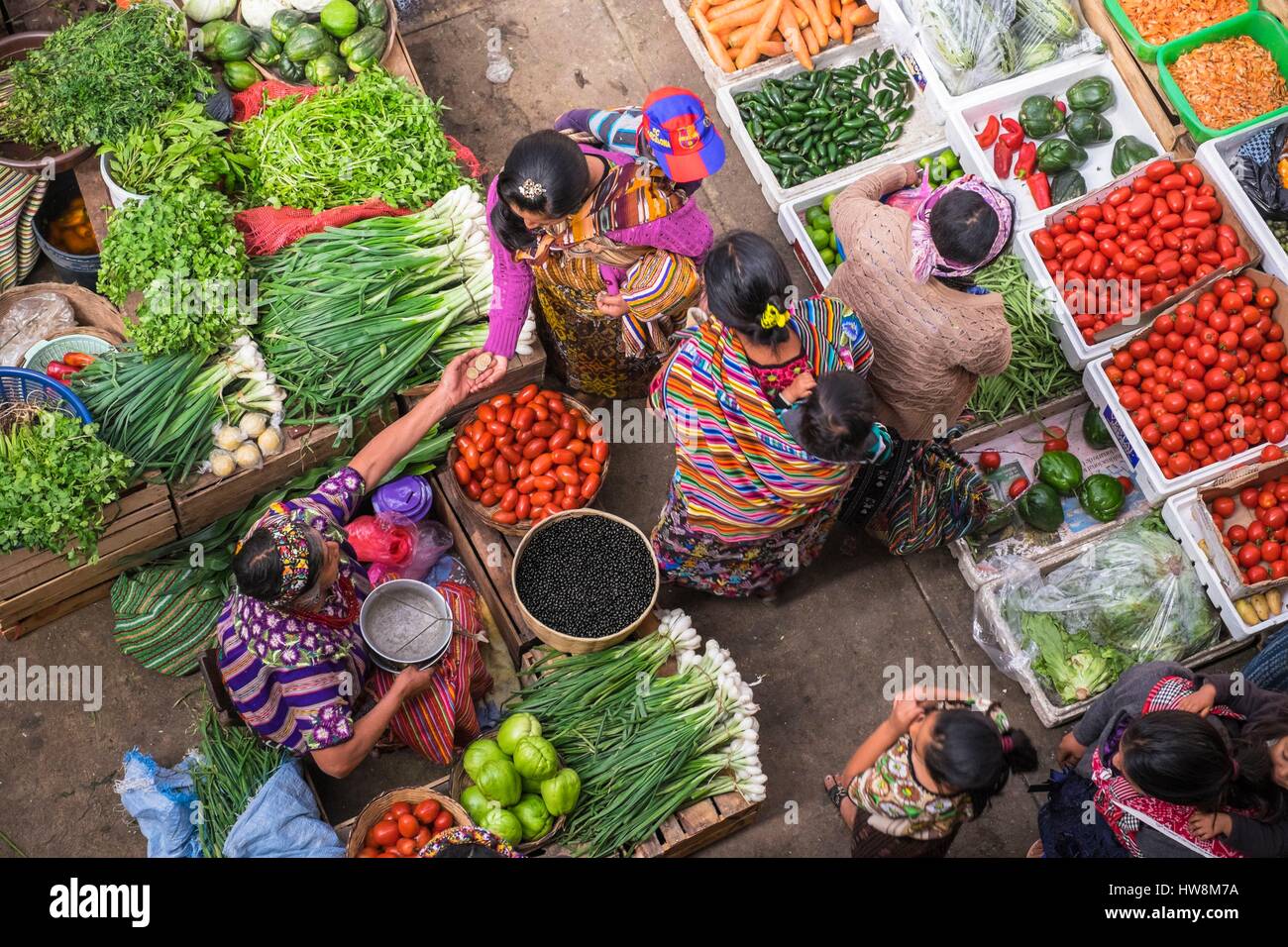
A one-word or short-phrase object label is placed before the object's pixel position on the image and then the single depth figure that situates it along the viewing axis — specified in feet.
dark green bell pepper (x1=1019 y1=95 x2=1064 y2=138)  16.58
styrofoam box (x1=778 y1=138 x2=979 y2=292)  16.18
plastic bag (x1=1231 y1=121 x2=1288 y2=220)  14.99
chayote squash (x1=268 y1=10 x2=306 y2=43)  16.03
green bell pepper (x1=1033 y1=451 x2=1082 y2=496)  15.11
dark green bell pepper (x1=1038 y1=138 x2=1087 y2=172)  16.53
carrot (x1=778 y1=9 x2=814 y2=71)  17.22
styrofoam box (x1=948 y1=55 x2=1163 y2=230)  16.52
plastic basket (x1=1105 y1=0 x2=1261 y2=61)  16.12
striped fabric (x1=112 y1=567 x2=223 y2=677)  14.08
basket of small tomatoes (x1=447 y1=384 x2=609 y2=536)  13.84
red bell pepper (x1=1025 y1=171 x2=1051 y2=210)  16.38
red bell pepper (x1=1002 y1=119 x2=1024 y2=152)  16.56
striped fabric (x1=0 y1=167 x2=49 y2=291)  15.49
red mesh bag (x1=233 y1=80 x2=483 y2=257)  14.61
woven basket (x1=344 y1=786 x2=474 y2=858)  12.25
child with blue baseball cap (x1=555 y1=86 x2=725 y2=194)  12.57
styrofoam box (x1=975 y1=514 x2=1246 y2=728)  14.19
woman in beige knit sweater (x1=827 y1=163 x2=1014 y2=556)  11.16
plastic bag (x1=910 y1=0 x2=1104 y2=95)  16.71
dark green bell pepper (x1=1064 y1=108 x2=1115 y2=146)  16.49
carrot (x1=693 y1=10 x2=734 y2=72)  17.39
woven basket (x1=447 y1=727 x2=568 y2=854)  12.48
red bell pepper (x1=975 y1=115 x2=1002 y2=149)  16.58
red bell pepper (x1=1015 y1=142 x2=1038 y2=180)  16.52
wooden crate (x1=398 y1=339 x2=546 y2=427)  14.64
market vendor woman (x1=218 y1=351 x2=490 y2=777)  10.48
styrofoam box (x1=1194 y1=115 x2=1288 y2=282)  14.83
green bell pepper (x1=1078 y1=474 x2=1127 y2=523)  14.99
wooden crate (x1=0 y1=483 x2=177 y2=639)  13.29
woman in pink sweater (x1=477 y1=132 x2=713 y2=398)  11.62
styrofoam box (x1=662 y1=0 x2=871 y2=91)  17.30
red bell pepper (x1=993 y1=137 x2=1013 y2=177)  16.46
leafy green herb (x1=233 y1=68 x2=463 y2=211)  14.82
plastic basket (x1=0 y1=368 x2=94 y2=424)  13.00
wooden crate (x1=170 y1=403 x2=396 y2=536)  13.79
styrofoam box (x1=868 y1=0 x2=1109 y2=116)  16.65
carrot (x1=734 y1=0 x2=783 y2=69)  17.33
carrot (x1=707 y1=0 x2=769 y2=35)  17.53
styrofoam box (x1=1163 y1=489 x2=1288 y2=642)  14.14
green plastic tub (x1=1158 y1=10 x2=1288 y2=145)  15.75
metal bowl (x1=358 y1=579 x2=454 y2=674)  12.45
